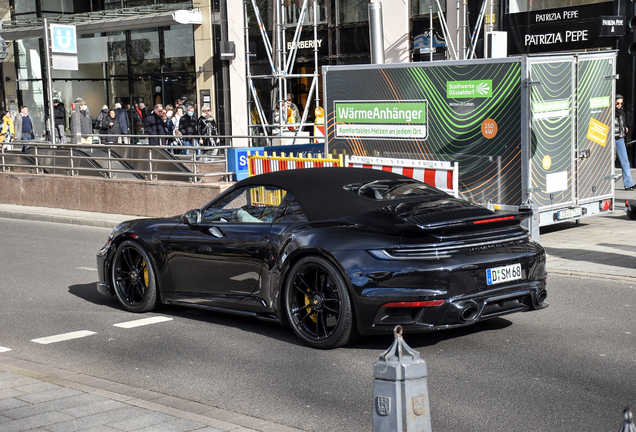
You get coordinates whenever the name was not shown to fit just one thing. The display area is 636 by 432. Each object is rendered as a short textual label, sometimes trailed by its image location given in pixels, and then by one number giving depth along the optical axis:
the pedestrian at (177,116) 25.19
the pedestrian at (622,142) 16.33
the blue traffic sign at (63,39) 19.47
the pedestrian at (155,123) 23.84
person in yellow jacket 26.00
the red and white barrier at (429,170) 11.19
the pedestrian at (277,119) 26.66
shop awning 30.88
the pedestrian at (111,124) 25.25
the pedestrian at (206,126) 23.00
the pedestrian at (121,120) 25.72
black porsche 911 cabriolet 5.96
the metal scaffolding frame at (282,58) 27.42
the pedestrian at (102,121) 25.53
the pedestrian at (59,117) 27.86
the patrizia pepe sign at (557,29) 20.80
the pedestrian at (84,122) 25.95
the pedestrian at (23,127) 26.62
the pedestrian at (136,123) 32.34
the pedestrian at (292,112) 27.02
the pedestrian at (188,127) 23.03
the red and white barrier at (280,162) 13.15
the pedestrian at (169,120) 24.72
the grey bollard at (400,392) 3.31
